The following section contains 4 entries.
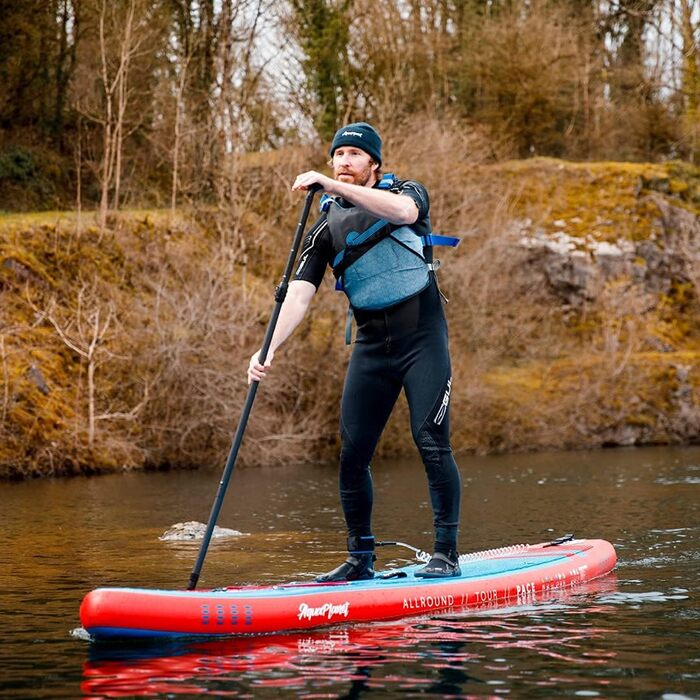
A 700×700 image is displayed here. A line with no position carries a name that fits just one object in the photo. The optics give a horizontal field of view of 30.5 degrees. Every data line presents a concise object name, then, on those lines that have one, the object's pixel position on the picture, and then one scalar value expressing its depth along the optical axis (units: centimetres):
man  738
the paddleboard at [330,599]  626
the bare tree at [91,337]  2269
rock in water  1209
